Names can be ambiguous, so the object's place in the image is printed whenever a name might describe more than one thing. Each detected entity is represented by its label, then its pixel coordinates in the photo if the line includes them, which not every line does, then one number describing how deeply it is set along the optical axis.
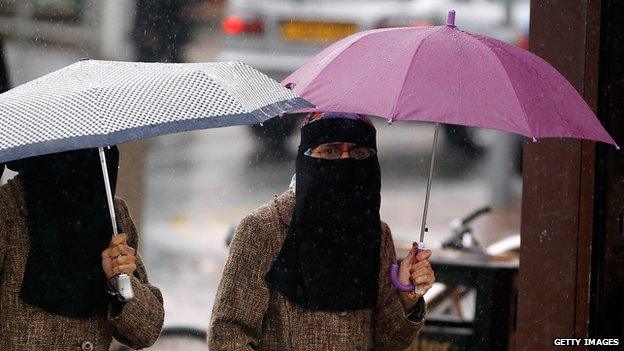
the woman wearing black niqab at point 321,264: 7.80
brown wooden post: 10.58
